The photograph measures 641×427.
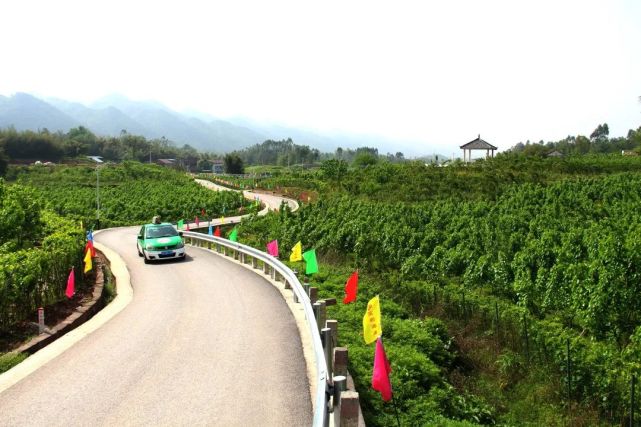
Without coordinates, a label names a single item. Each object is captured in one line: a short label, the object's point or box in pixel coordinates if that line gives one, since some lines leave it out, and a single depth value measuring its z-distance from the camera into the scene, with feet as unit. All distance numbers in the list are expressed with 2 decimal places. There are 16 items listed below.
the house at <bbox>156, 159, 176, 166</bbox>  556.10
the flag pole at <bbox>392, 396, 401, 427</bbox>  25.03
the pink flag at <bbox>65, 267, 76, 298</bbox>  43.99
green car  72.08
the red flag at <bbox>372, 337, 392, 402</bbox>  22.16
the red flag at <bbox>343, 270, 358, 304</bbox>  40.32
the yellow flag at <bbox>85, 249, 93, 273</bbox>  50.54
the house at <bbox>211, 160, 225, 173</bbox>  513.86
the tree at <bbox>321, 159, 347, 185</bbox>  220.84
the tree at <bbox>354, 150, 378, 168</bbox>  311.15
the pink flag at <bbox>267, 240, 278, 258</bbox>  64.02
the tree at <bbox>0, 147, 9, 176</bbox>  300.67
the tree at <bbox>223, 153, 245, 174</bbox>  426.92
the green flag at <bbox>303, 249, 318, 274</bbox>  46.03
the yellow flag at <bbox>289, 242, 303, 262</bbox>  53.36
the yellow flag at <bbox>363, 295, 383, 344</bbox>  26.45
